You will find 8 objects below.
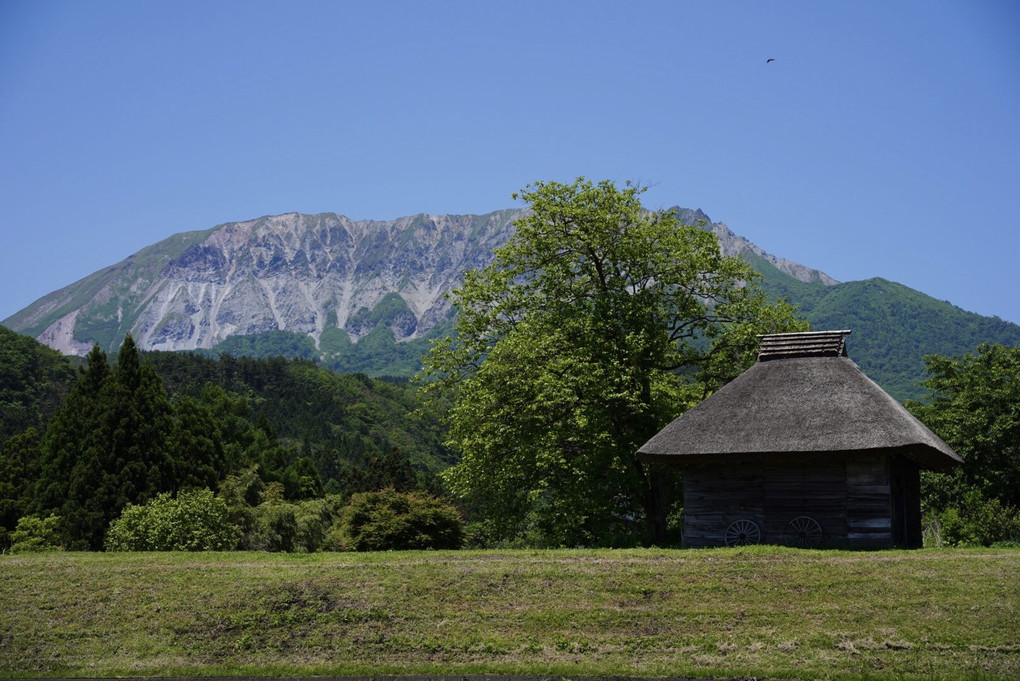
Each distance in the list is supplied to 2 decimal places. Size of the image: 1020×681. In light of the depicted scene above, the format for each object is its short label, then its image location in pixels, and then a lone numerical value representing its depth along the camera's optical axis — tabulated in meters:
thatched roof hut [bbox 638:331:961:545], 26.69
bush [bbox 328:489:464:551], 31.88
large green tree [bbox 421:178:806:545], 33.56
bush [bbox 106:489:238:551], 34.88
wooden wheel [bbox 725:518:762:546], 27.72
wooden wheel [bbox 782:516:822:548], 27.05
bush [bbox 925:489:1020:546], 31.94
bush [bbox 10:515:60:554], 54.72
